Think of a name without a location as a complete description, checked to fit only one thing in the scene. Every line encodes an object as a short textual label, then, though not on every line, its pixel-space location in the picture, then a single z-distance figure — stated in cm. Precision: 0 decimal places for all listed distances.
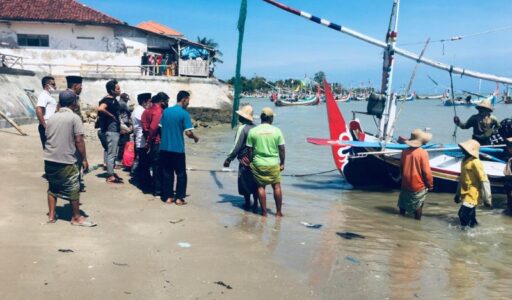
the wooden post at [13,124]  1253
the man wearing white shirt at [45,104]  692
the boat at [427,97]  12041
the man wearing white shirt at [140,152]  793
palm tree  3372
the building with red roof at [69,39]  3006
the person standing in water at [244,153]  712
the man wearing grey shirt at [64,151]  552
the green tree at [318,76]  11937
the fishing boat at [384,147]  1041
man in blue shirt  705
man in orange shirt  762
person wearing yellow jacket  709
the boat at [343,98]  11619
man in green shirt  689
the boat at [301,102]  7581
